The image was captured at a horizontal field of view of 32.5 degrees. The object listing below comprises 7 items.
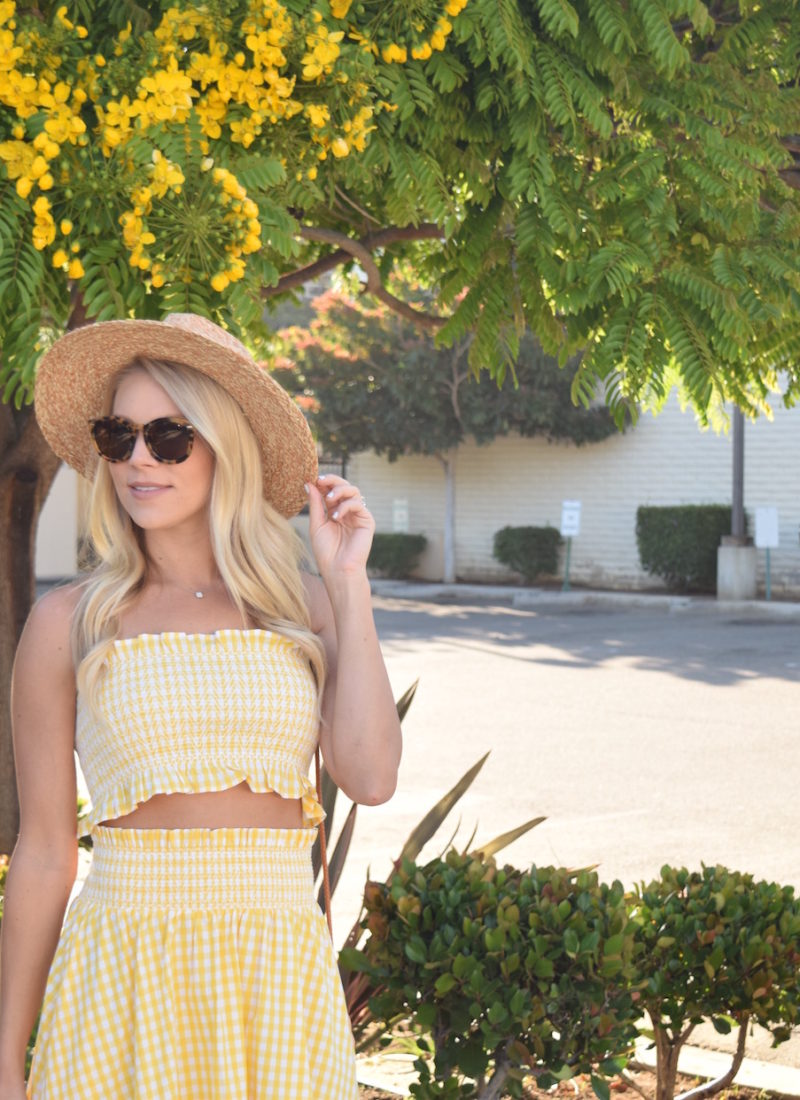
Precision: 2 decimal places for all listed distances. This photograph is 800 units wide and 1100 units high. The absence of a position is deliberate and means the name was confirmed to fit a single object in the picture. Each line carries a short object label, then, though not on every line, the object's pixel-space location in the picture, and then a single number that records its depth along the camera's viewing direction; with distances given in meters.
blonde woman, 1.99
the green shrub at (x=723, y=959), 3.24
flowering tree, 2.94
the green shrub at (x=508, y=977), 2.91
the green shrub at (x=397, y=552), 27.17
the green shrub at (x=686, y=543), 22.67
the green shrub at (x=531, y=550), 25.14
